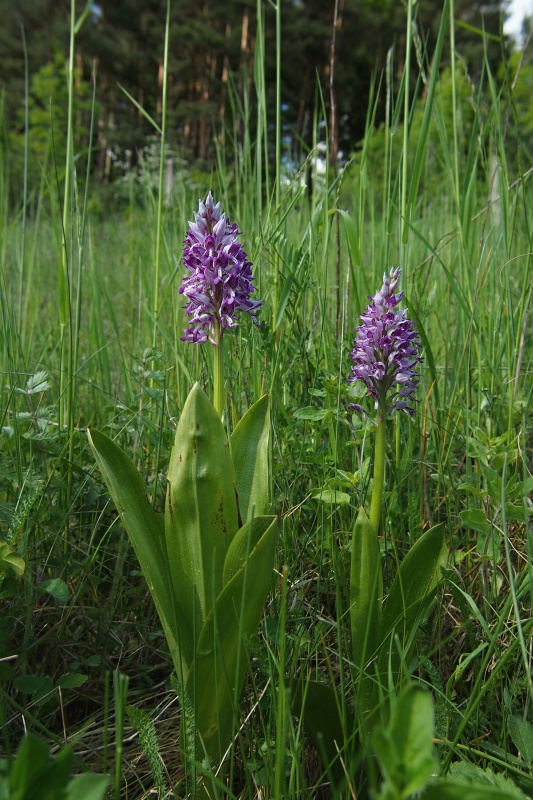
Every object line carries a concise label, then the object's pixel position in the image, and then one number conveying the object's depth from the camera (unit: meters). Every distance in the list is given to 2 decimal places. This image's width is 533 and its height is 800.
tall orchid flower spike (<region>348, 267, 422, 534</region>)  0.45
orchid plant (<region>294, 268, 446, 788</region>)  0.42
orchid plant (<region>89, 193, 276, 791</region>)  0.41
